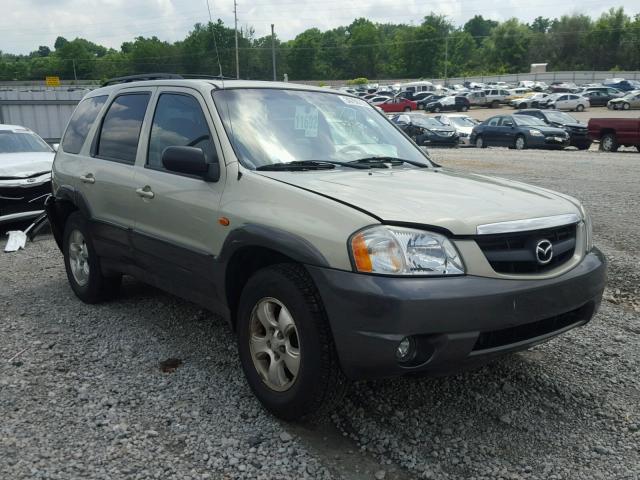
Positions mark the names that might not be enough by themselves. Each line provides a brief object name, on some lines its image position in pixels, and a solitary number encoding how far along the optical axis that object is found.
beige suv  2.94
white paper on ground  8.11
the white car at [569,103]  51.16
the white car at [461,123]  28.88
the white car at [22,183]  8.95
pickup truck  21.05
